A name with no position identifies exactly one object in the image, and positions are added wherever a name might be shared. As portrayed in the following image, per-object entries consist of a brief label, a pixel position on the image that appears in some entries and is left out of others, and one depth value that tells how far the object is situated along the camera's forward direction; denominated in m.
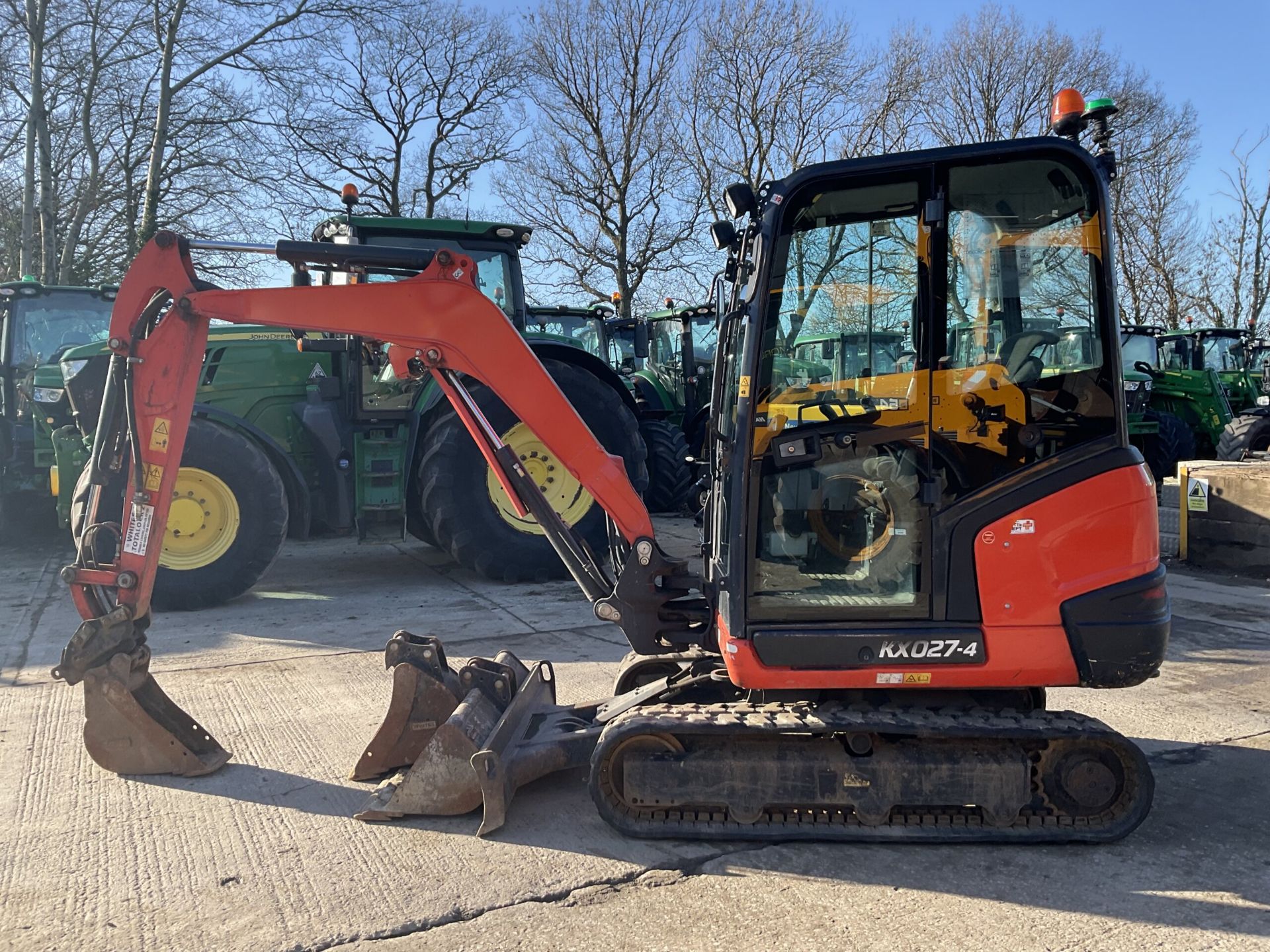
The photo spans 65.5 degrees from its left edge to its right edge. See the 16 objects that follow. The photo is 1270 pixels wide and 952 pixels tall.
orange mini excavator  3.46
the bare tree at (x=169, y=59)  19.89
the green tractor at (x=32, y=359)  9.85
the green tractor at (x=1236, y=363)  17.81
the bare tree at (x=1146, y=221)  24.27
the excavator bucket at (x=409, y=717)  4.14
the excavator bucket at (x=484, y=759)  3.62
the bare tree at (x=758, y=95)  22.98
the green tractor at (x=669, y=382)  11.77
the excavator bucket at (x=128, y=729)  4.17
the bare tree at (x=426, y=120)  26.81
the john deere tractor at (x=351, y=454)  7.23
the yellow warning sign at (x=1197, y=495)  9.50
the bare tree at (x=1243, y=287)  24.70
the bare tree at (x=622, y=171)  25.67
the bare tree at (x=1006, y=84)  24.88
